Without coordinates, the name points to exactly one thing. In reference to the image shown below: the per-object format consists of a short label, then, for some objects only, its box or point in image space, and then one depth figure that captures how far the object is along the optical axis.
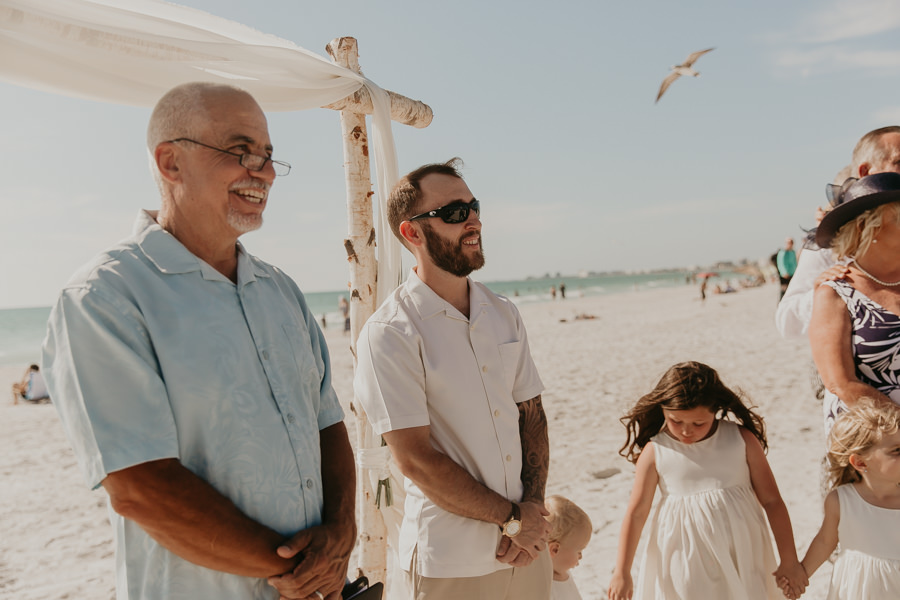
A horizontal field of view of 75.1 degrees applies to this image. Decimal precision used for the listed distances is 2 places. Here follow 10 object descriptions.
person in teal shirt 8.21
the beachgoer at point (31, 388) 14.80
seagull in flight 9.85
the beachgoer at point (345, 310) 28.06
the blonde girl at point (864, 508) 2.31
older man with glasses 1.41
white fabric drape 2.05
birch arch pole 3.15
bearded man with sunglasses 2.09
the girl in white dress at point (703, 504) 2.65
